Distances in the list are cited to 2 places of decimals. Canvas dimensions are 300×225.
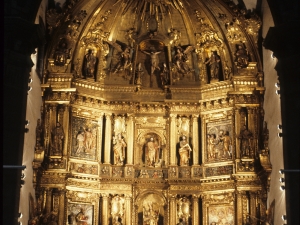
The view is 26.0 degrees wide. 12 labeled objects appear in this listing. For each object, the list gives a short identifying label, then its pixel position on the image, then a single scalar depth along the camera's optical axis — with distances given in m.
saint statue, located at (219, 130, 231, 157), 26.89
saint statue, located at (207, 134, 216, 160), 27.25
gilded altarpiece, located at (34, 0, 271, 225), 26.19
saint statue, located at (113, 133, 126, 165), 27.30
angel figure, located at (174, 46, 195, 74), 28.11
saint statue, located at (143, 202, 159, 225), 26.80
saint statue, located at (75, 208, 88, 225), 26.11
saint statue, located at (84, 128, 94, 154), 27.05
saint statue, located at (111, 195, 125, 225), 26.45
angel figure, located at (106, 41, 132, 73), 28.08
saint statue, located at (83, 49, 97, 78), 27.58
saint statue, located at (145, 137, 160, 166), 27.61
